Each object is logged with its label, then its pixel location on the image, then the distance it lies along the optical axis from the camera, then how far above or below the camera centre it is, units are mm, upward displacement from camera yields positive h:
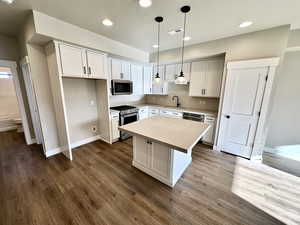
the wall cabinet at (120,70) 3510 +648
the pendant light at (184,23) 1851 +1293
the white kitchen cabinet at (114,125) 3441 -1033
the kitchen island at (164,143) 1717 -936
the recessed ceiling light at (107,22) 2220 +1315
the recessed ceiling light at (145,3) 1680 +1270
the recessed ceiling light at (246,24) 2201 +1287
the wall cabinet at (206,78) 3285 +378
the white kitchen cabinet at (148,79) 4586 +458
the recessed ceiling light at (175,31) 2563 +1324
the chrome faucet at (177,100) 4503 -360
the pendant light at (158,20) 2125 +1300
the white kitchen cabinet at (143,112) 4336 -810
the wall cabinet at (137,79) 4141 +430
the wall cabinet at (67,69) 2373 +459
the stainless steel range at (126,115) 3609 -771
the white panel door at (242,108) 2576 -383
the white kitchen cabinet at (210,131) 3295 -1120
